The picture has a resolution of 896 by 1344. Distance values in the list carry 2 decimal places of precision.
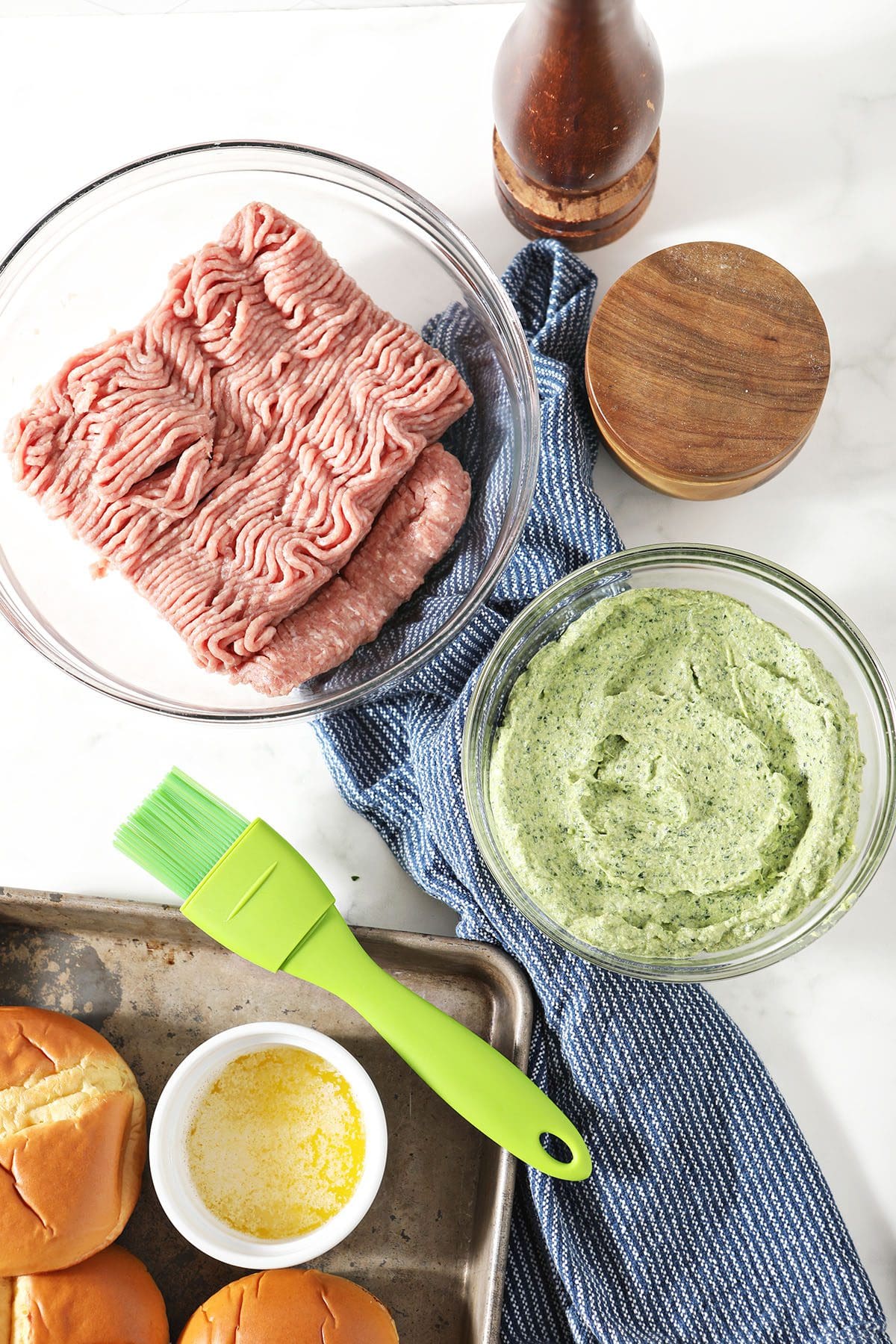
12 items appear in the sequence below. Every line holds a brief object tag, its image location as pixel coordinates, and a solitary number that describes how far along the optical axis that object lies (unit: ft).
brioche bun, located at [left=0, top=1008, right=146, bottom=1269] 2.54
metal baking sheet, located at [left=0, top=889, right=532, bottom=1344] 2.67
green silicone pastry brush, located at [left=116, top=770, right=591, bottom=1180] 2.57
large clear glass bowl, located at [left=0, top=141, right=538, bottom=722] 2.73
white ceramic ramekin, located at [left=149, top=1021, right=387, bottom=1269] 2.57
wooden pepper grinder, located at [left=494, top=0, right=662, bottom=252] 2.50
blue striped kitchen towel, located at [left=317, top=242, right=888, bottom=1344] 2.63
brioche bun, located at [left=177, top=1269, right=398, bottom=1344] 2.52
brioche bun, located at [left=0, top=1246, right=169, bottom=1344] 2.55
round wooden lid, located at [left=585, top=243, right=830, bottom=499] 2.65
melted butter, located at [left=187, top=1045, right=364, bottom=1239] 2.63
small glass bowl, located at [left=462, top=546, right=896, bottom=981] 2.60
